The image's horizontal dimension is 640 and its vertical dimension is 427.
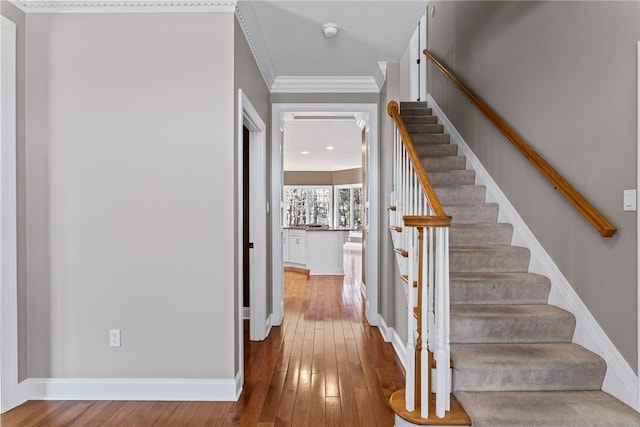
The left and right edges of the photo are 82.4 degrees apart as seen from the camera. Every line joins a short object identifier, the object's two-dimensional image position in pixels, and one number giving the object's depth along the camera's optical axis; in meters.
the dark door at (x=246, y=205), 3.97
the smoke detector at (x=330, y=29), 2.82
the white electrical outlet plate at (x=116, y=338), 2.38
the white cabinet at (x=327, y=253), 7.14
